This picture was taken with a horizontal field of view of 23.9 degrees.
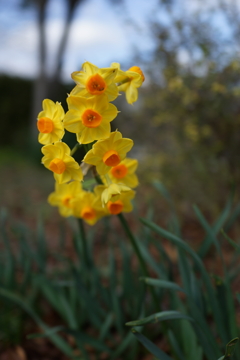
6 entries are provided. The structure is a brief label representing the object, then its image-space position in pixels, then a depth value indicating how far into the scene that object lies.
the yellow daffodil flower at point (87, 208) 0.51
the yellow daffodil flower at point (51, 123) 0.46
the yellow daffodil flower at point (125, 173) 0.49
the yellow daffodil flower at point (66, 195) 0.53
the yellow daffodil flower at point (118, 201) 0.48
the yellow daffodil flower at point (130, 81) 0.48
